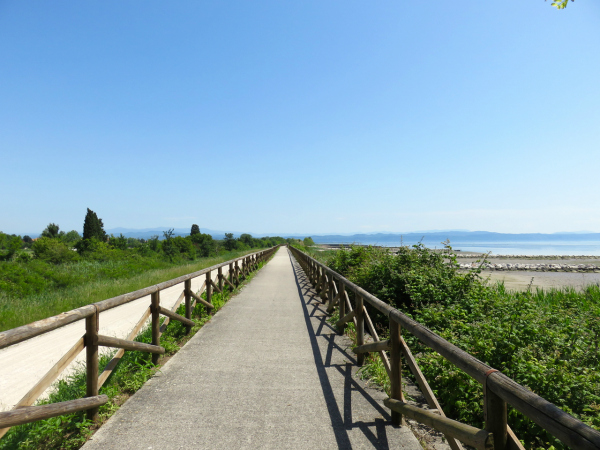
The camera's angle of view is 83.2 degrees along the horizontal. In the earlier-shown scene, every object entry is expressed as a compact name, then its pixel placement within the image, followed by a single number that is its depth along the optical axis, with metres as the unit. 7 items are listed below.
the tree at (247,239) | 104.57
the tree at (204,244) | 68.29
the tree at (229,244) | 79.89
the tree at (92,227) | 64.50
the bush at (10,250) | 36.31
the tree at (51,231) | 80.59
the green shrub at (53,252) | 34.97
